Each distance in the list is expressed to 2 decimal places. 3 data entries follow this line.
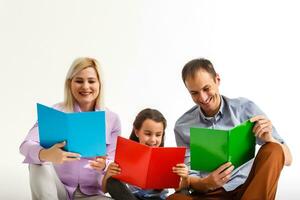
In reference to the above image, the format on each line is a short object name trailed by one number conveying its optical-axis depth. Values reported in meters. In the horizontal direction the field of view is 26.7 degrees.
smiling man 2.96
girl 3.21
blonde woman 3.34
